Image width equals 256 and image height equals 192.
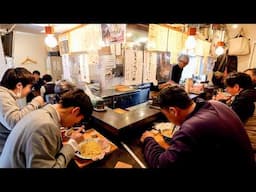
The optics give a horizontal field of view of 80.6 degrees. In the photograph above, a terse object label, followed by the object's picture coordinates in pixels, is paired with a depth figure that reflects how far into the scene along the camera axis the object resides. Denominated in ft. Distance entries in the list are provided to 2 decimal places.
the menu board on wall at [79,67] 6.94
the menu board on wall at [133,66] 6.04
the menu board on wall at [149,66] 6.60
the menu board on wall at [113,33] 5.13
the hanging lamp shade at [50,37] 5.31
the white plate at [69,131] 3.82
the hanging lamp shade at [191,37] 7.48
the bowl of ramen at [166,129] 3.90
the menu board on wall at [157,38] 6.54
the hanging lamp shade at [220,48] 7.89
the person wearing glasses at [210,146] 2.32
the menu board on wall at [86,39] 5.93
